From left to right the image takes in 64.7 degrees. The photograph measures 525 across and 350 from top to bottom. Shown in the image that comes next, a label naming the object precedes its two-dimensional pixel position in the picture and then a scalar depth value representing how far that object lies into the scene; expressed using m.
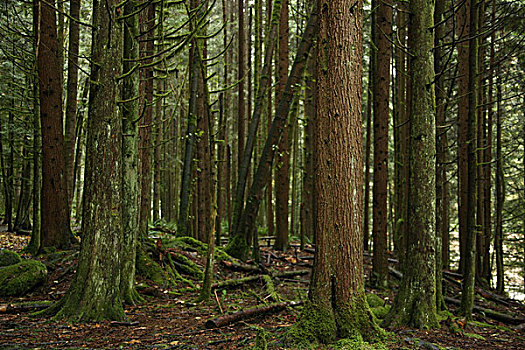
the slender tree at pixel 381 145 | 9.74
